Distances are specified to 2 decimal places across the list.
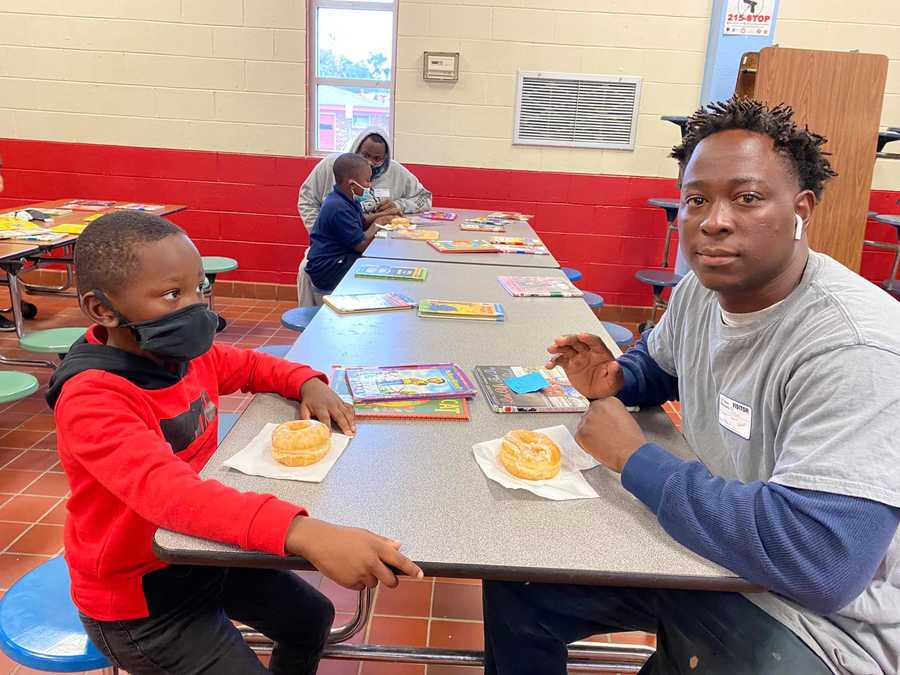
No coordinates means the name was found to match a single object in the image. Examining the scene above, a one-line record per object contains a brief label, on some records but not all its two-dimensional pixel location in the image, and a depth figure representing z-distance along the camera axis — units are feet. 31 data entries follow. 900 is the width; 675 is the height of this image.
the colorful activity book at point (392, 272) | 8.89
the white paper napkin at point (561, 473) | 3.80
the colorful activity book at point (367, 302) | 7.24
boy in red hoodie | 3.23
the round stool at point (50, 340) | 9.27
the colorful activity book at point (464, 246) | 11.10
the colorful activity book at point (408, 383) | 4.97
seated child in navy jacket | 11.93
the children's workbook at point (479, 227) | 13.67
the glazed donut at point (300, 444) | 3.92
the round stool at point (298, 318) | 9.88
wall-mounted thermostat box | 16.81
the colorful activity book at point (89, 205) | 14.73
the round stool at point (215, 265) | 13.79
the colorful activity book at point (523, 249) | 11.46
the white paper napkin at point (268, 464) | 3.82
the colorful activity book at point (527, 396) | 4.94
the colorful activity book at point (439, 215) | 14.86
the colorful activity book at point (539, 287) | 8.35
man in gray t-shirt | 2.98
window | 17.29
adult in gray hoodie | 14.08
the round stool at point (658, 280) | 15.43
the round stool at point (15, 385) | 7.89
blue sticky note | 5.25
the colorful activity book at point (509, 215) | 15.75
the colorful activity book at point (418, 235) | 12.28
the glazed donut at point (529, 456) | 3.89
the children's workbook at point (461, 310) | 7.22
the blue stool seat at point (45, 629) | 3.86
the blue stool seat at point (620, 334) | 10.20
